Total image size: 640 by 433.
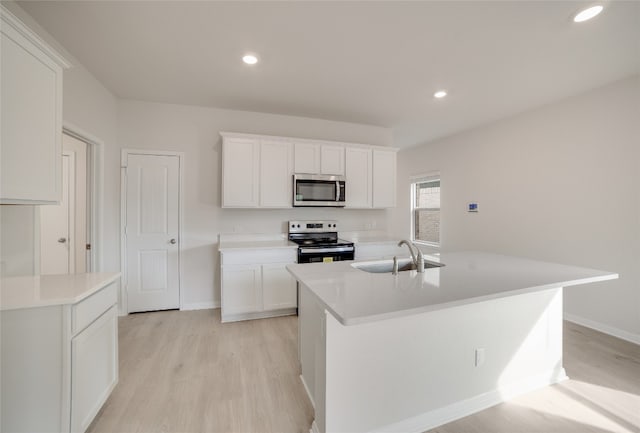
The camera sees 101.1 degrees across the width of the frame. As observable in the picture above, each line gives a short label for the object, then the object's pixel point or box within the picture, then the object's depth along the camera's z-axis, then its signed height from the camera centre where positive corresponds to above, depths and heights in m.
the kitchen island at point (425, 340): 1.33 -0.76
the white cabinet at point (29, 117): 1.31 +0.53
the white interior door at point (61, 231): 3.14 -0.21
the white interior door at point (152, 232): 3.26 -0.23
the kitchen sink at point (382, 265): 2.07 -0.40
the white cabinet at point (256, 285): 3.03 -0.84
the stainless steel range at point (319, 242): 3.22 -0.37
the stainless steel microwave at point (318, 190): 3.51 +0.34
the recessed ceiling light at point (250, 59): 2.34 +1.41
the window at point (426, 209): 5.35 +0.13
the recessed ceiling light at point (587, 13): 1.77 +1.40
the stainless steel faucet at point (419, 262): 1.79 -0.33
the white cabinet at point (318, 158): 3.55 +0.78
